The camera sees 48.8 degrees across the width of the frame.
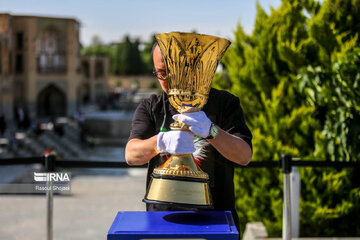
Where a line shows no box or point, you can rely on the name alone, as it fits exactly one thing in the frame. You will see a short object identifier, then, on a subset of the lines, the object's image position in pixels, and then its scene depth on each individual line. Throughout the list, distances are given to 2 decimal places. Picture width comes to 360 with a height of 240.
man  1.97
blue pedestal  1.75
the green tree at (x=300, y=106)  4.59
